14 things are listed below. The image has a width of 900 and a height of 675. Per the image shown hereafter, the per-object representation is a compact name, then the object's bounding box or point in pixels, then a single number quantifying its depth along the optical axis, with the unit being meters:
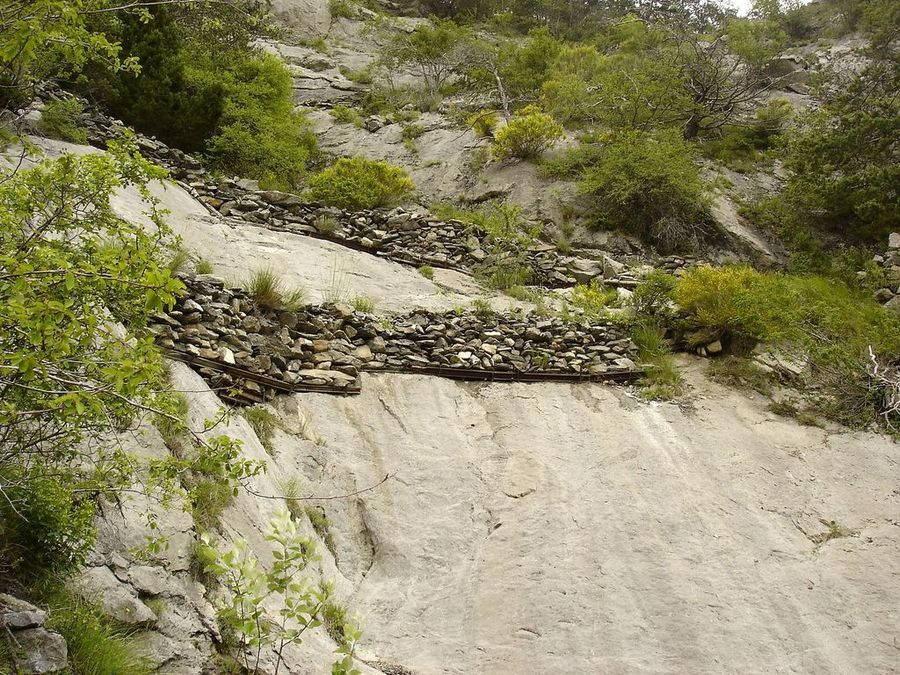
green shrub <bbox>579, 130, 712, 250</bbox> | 12.96
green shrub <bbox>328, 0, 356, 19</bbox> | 29.23
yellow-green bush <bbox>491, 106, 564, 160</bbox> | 15.45
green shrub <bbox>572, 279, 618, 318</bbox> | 9.53
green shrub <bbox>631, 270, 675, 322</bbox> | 8.78
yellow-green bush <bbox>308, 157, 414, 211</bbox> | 12.55
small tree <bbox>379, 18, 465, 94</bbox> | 23.47
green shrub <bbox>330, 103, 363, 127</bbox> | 20.08
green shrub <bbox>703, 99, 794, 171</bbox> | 16.50
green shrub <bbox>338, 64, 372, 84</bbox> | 23.70
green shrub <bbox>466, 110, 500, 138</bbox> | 17.42
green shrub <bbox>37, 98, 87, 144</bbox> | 9.30
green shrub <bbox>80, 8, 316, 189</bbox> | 12.10
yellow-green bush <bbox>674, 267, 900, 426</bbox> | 7.12
